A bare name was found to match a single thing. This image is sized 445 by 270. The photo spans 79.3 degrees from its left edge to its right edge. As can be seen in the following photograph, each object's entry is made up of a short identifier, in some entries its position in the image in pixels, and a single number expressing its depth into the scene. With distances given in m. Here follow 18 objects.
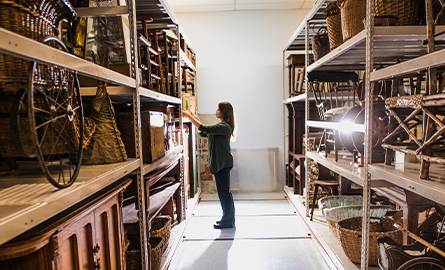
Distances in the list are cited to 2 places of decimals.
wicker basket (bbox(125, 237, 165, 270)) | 2.07
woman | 3.62
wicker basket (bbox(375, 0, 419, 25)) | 1.82
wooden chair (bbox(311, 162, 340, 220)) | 3.59
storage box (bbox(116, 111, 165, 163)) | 1.98
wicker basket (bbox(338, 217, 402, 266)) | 2.26
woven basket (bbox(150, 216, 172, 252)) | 2.58
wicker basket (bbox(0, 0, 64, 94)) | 1.03
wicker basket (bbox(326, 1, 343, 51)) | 2.47
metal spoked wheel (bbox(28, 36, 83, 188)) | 1.16
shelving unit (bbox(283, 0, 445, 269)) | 1.41
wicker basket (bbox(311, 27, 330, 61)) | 3.03
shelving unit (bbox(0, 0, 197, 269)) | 0.82
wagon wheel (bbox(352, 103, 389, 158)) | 2.10
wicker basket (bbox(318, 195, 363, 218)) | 3.43
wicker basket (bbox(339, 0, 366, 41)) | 2.07
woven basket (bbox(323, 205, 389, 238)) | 2.98
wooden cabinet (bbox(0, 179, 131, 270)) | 0.92
